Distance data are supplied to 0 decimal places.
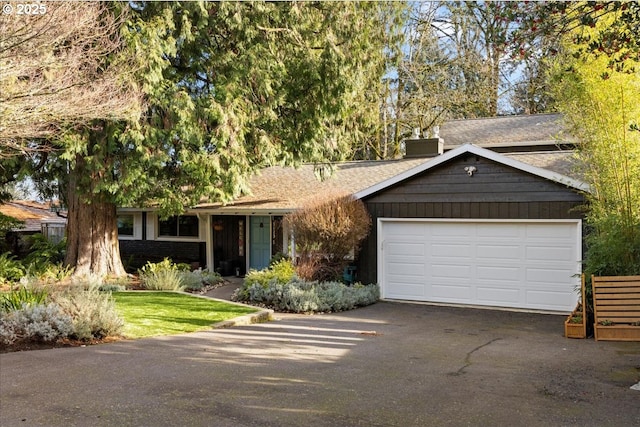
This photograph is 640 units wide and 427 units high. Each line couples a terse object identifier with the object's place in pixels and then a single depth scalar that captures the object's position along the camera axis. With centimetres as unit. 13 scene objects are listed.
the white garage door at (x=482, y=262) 1243
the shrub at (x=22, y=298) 910
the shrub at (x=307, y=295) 1266
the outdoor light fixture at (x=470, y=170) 1337
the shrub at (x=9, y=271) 1700
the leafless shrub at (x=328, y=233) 1374
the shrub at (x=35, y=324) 840
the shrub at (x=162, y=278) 1536
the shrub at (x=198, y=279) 1588
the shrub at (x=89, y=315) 875
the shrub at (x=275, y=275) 1363
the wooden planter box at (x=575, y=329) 970
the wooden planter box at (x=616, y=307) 938
